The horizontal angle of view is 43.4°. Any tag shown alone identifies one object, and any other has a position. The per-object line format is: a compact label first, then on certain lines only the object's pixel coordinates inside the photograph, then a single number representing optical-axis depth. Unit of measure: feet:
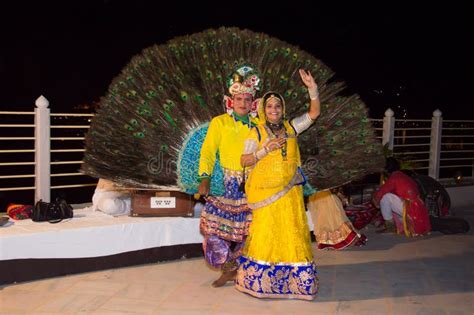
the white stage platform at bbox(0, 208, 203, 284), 15.52
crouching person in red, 22.61
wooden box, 17.90
